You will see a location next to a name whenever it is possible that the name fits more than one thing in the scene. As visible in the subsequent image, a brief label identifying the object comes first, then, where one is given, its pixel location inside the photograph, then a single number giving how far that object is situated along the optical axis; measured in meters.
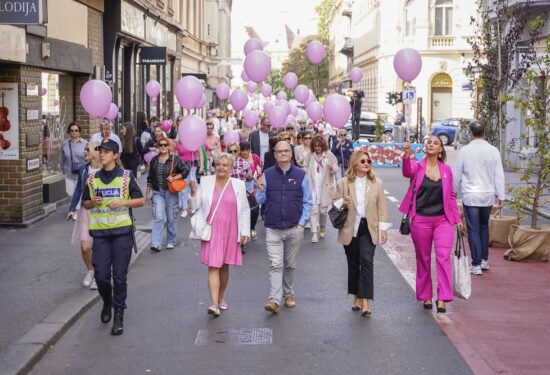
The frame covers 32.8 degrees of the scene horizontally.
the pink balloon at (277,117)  22.70
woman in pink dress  8.89
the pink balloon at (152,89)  26.55
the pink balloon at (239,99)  25.86
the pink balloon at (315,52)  24.33
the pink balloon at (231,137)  18.23
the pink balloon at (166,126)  23.19
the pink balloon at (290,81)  29.58
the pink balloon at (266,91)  36.79
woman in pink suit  9.16
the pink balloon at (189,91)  15.69
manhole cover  7.96
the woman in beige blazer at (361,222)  9.05
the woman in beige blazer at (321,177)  14.16
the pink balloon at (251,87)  37.69
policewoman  8.29
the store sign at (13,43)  13.61
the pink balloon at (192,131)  12.77
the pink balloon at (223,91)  30.83
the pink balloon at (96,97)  14.05
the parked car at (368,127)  49.35
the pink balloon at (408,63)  15.55
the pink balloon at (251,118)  24.62
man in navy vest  9.20
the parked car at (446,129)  51.32
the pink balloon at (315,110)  25.83
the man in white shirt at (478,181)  11.02
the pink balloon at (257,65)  19.16
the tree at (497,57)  19.20
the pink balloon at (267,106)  27.45
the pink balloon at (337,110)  16.81
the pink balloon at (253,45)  23.33
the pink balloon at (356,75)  29.58
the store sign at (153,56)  27.91
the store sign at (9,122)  15.07
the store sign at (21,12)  10.89
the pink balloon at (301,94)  29.69
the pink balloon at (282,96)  40.61
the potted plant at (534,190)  12.40
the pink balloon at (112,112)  18.34
